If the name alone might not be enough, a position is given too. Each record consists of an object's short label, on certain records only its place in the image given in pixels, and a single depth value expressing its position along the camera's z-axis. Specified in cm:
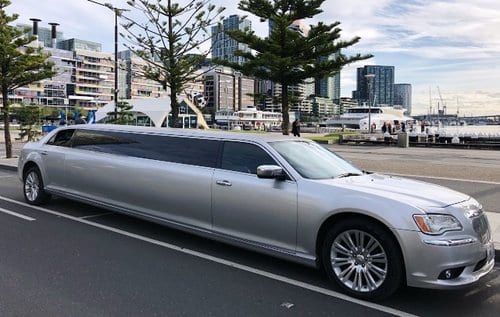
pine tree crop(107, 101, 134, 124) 2549
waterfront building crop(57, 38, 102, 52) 17348
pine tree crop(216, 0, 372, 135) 1608
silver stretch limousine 470
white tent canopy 4850
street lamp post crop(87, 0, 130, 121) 1660
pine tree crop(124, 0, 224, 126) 1373
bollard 3167
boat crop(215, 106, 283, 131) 9262
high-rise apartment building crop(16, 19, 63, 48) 18649
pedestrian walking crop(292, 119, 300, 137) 2871
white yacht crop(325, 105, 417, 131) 8412
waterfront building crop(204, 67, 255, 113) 10575
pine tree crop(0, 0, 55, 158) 1775
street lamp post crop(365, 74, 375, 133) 4859
